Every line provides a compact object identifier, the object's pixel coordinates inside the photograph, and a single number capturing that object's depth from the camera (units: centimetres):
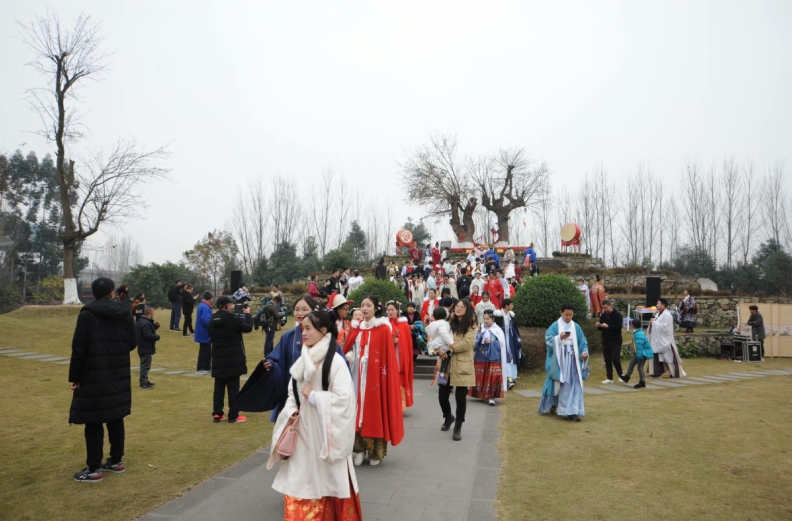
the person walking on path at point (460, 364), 691
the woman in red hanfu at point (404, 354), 703
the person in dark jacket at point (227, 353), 725
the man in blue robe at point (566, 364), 773
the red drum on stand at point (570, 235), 3250
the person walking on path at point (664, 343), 1155
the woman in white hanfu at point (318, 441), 348
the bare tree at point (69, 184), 2088
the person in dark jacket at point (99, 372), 483
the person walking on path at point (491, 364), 871
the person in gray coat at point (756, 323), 1444
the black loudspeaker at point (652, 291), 1720
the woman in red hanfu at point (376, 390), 554
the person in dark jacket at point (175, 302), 1673
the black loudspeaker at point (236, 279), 2245
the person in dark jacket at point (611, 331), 1036
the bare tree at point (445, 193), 3859
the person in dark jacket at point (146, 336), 932
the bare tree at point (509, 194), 3797
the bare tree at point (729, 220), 3522
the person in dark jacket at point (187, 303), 1598
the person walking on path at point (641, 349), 1062
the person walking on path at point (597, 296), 1741
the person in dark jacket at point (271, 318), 1249
